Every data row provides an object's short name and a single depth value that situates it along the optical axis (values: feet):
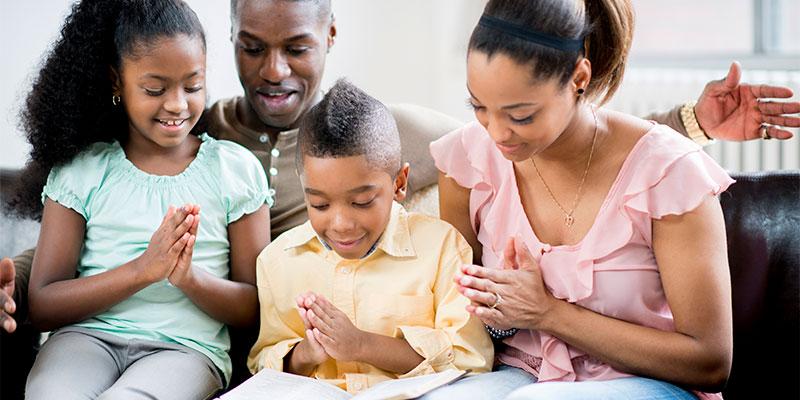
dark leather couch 7.10
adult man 8.01
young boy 6.44
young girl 6.91
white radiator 13.03
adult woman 5.92
